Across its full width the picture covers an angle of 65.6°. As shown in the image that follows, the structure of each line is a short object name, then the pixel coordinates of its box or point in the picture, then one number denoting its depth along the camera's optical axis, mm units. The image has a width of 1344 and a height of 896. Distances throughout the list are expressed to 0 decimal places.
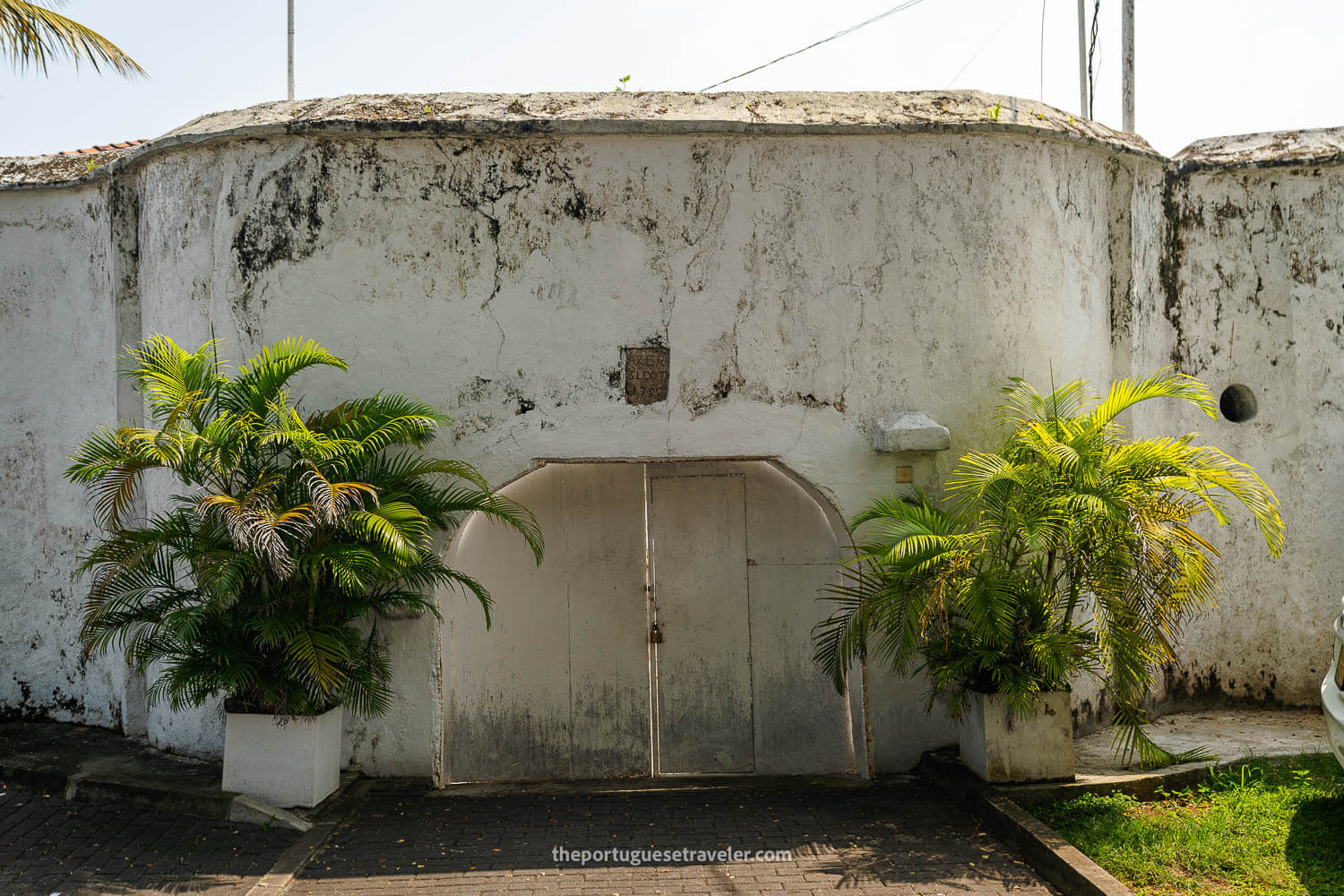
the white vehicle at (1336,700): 4941
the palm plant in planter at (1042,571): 5457
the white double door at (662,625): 7273
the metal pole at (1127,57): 8492
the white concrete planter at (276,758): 5898
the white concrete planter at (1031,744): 5926
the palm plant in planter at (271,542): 5410
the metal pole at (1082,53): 9602
